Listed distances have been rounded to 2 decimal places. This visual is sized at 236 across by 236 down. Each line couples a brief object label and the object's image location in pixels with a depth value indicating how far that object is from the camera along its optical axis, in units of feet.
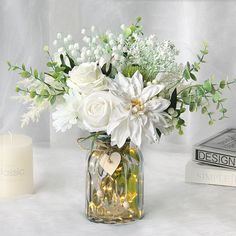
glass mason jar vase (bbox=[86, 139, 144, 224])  4.05
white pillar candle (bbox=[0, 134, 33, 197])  4.40
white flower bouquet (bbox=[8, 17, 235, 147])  3.78
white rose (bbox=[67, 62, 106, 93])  3.81
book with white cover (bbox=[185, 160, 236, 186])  4.83
